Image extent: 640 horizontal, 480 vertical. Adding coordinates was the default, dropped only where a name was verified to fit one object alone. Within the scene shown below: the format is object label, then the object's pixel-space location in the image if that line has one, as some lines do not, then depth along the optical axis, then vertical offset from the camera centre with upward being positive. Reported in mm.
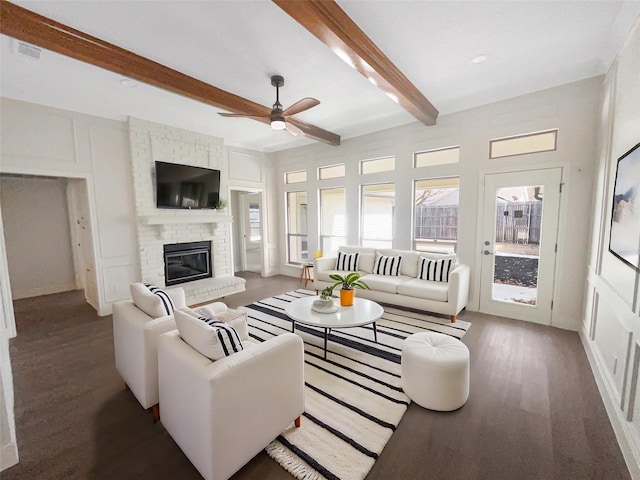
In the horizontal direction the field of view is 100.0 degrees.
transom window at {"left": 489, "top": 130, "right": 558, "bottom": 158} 3445 +976
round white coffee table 2707 -1053
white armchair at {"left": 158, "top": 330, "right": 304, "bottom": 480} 1342 -997
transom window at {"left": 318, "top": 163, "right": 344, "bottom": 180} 5579 +982
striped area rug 1612 -1434
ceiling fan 2900 +1227
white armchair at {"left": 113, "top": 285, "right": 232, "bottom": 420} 1894 -955
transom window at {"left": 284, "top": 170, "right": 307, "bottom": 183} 6176 +978
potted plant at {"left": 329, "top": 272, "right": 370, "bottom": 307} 3133 -848
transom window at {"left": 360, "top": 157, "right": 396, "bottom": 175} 4879 +983
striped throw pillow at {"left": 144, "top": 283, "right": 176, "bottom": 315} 2154 -662
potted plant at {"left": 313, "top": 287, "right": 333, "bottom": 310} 3020 -941
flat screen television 4477 +578
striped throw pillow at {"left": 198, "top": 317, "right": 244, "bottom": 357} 1539 -705
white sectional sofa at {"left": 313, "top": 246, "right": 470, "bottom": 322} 3555 -962
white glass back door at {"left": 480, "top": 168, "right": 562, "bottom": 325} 3477 -369
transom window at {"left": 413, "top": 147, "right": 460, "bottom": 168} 4203 +983
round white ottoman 1961 -1180
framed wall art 1766 +36
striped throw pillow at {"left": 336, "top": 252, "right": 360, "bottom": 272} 4758 -786
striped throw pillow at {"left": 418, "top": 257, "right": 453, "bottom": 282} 3909 -773
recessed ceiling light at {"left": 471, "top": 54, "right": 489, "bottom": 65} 2703 +1613
